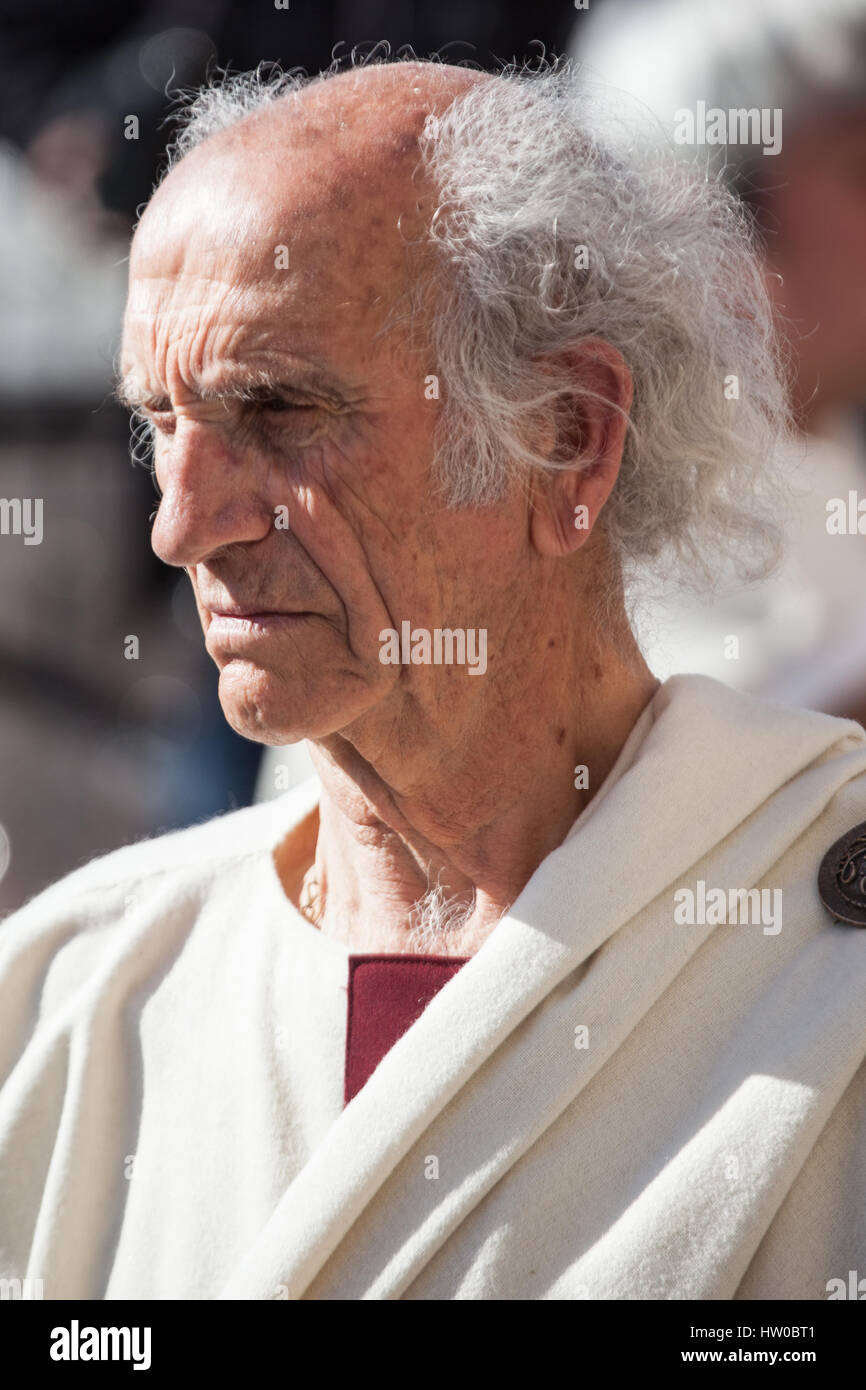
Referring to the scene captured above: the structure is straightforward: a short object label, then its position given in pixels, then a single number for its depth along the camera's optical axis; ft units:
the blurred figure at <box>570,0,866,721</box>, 10.13
